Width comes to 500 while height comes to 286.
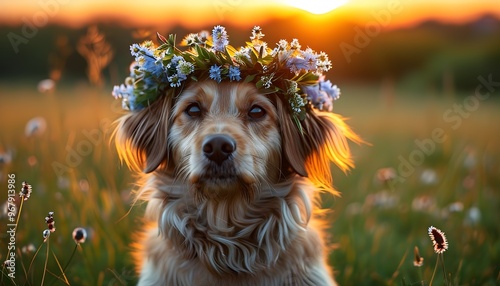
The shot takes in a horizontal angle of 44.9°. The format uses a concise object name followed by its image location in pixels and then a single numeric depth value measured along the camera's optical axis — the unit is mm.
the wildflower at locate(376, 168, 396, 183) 4965
